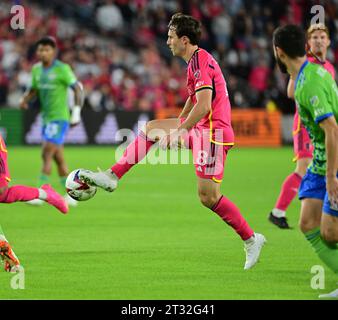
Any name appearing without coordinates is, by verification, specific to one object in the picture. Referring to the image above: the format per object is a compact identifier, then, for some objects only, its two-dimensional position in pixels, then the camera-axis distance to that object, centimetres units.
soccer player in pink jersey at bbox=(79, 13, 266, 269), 1700
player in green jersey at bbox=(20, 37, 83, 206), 2870
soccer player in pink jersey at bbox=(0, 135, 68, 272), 1607
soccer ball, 1711
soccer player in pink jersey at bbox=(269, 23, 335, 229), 2147
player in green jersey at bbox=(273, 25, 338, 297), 1332
